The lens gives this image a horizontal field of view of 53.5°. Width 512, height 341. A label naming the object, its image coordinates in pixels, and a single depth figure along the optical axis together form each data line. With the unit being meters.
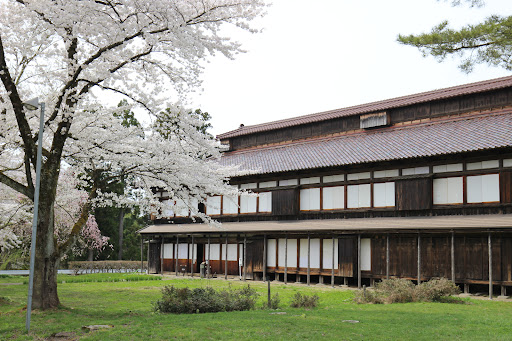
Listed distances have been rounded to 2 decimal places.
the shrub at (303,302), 15.73
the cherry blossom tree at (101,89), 12.73
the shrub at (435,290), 17.16
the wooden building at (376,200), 21.16
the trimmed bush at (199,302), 14.25
